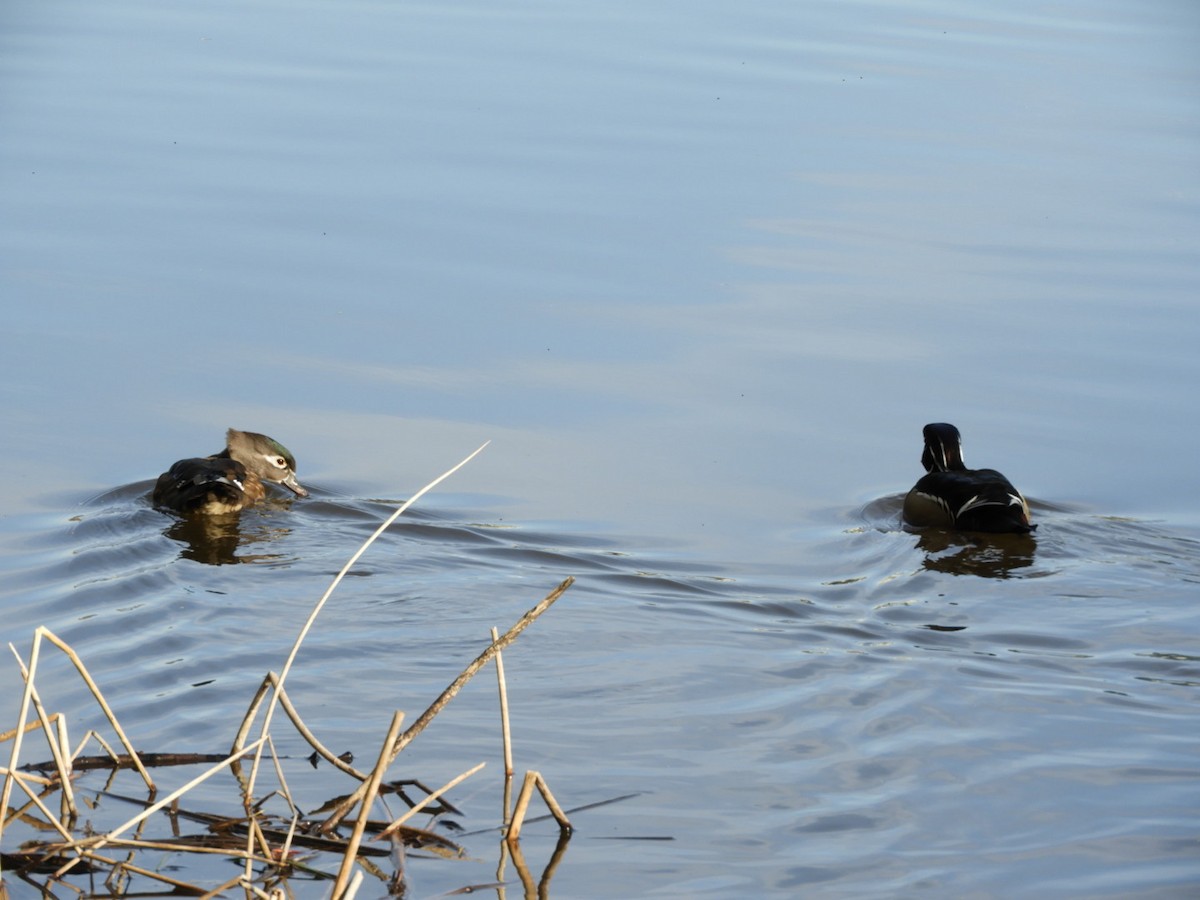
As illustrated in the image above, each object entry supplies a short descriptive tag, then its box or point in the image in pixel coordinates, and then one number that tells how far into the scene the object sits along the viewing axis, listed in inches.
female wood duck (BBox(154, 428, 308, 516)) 849.5
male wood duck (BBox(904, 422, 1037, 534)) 861.2
